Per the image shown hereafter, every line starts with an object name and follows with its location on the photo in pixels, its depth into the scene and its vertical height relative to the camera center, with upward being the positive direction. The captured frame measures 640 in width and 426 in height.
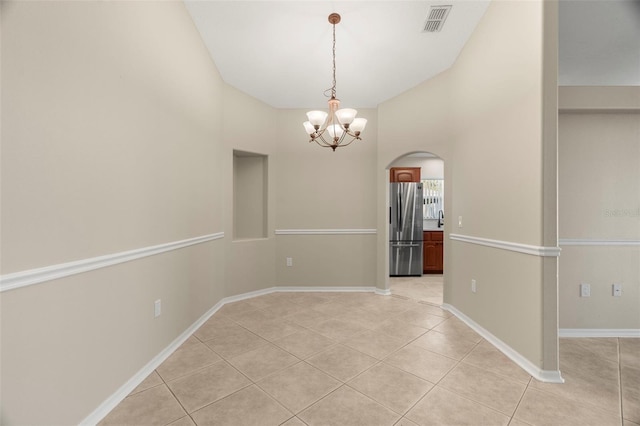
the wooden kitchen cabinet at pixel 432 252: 5.48 -0.84
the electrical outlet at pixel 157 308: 2.06 -0.74
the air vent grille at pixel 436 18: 2.38 +1.74
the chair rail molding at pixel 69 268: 1.08 -0.27
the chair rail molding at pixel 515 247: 1.89 -0.29
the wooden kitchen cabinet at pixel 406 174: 5.67 +0.76
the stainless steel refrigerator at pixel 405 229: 5.23 -0.36
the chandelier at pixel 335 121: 2.46 +0.84
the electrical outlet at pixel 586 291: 2.60 -0.77
